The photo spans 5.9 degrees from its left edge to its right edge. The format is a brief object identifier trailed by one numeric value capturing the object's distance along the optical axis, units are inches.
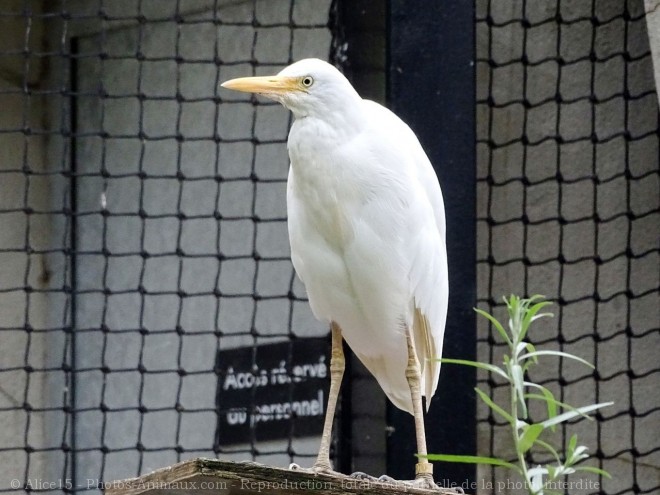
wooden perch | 173.9
